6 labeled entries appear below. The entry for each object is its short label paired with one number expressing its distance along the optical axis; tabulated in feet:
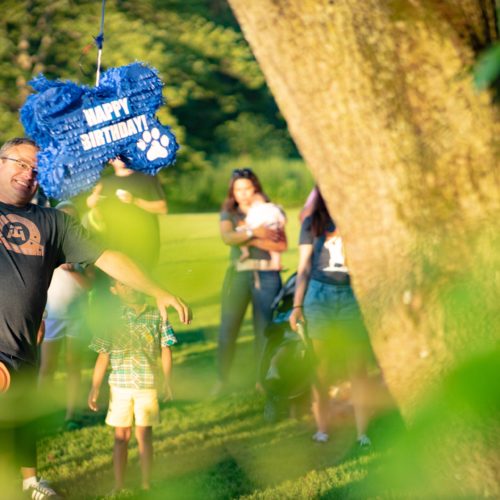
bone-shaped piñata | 23.89
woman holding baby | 46.75
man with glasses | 24.62
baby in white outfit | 46.78
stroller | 40.34
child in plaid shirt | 32.35
